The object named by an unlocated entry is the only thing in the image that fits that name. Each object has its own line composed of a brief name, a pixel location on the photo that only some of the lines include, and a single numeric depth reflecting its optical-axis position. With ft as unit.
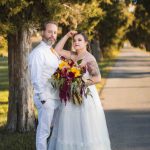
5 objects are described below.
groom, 23.44
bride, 24.50
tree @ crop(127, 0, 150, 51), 247.95
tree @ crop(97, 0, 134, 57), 137.39
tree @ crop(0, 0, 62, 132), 32.86
